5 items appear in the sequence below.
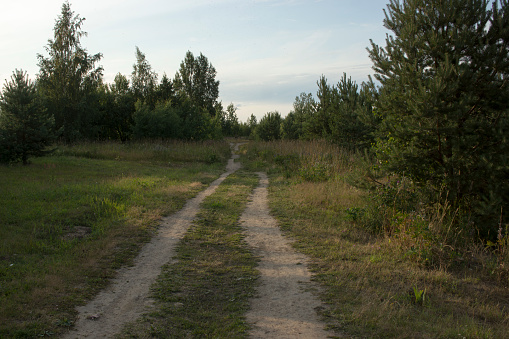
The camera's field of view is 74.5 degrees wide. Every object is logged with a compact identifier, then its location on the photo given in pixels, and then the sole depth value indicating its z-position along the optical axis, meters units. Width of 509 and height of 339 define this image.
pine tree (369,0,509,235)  6.41
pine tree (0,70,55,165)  16.86
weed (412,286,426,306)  4.19
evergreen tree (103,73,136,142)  37.34
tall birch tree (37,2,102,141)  30.72
